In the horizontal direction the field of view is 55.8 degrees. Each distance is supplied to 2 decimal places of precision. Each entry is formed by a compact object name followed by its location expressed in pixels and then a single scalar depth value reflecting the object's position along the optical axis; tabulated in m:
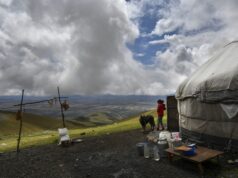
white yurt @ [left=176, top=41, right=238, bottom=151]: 7.77
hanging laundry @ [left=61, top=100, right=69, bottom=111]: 13.78
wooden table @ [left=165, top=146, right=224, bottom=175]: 6.55
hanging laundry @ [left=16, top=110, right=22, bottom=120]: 11.74
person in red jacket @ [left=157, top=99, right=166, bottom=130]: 13.62
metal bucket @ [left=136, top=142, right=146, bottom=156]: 9.10
